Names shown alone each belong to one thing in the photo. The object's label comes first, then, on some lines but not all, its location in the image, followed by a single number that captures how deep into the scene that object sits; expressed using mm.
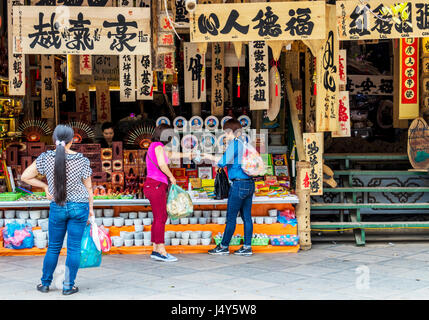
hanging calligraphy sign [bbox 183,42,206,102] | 8289
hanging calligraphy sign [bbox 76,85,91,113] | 10172
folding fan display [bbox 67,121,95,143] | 9280
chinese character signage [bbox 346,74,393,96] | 11188
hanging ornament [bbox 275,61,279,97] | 8018
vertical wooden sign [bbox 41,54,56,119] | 8883
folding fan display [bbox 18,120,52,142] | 9023
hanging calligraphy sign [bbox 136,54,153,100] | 8141
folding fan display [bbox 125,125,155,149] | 9031
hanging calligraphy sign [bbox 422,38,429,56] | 8555
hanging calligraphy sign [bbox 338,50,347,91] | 8297
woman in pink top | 7016
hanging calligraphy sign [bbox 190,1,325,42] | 6250
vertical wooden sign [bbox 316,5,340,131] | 7113
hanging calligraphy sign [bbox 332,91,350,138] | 8359
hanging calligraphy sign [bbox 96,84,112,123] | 10094
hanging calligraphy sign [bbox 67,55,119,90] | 9641
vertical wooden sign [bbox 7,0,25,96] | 7210
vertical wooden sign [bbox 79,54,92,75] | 8828
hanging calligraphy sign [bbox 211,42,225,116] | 8539
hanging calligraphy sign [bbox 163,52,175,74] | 8008
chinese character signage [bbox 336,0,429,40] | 6332
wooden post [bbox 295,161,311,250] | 7867
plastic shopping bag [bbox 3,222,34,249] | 7531
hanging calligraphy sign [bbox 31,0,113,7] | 6922
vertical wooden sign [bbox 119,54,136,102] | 8070
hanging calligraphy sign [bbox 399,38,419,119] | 8391
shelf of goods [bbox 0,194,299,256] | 7695
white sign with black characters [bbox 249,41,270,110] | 7753
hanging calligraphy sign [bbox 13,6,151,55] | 6422
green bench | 8164
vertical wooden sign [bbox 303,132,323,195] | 7938
